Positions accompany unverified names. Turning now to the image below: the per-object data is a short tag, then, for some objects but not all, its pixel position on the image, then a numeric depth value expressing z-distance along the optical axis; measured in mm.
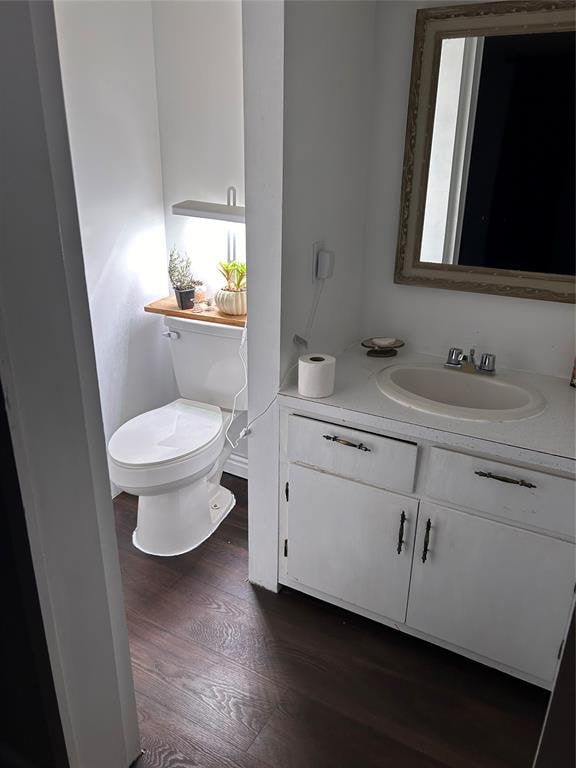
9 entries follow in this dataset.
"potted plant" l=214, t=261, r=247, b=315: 2391
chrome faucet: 1975
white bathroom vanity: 1610
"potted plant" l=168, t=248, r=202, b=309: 2490
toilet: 2178
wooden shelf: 2381
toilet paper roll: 1783
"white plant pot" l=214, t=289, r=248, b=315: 2387
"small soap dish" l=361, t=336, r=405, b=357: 2152
